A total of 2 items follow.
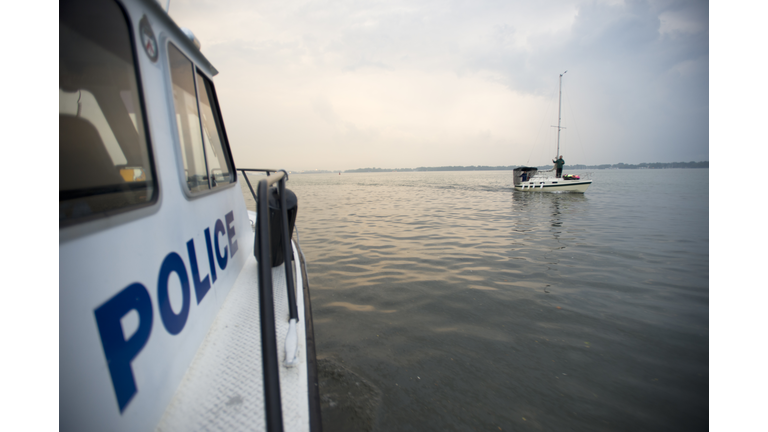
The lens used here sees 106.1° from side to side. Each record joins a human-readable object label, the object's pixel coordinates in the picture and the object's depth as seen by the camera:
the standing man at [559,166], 21.14
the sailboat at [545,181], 19.19
